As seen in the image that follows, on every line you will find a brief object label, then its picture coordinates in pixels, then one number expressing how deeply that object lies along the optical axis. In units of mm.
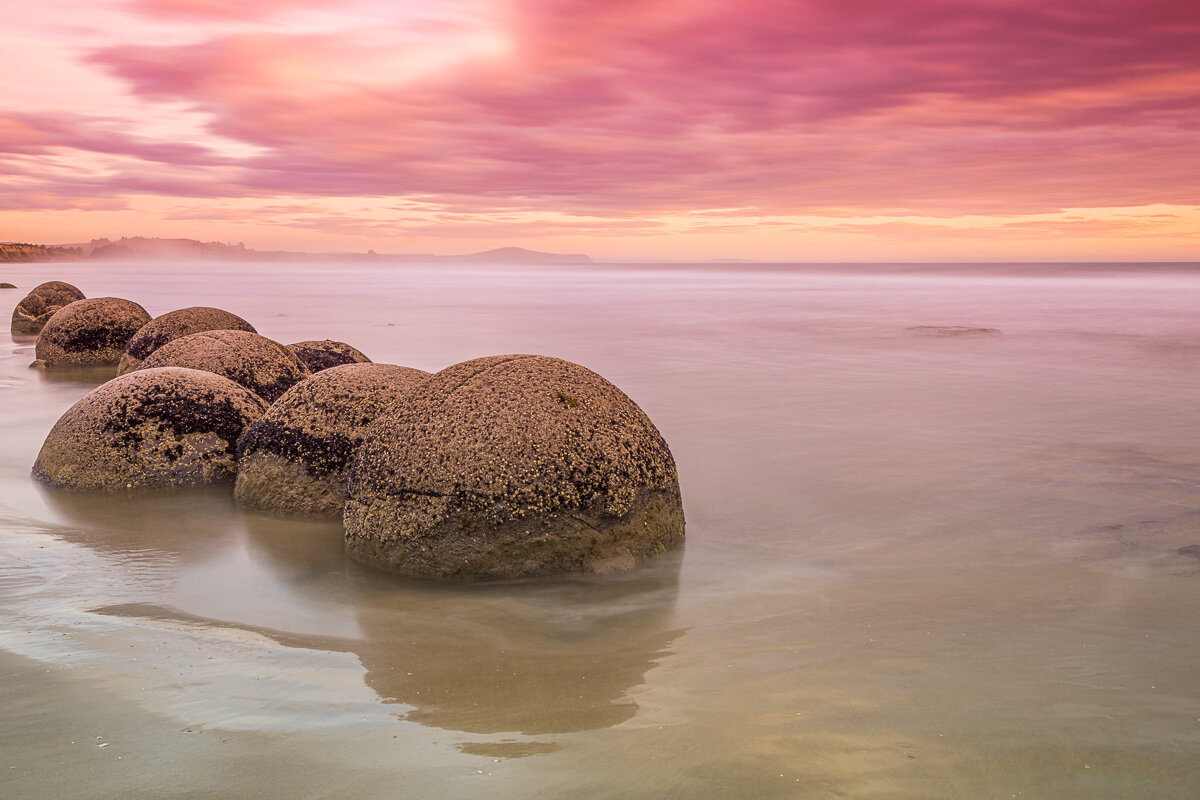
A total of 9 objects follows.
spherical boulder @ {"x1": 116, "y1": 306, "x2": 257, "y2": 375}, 14711
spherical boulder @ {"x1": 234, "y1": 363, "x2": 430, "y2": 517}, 7695
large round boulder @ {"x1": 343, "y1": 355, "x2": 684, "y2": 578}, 6039
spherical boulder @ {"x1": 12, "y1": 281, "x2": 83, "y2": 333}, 26922
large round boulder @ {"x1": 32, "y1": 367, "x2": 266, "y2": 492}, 8320
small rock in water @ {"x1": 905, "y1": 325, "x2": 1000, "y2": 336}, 29875
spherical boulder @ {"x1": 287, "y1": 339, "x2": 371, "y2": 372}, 12836
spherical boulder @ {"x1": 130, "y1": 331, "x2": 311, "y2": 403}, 10586
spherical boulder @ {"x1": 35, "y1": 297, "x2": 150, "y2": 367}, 18312
